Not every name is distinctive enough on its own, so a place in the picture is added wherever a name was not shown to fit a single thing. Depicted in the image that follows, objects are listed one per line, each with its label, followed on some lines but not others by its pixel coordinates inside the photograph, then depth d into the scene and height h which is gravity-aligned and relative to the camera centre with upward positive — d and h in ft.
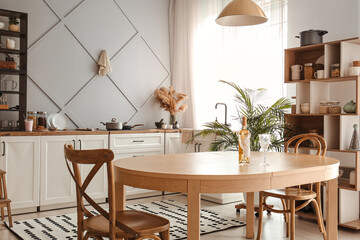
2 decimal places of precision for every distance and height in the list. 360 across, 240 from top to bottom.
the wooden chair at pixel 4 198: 11.46 -2.34
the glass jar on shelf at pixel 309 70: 12.62 +1.64
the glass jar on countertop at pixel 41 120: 14.62 -0.01
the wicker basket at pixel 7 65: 13.80 +1.92
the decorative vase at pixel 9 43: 14.02 +2.70
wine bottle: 7.85 -0.50
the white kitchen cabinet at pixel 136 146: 15.34 -1.03
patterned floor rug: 10.97 -3.15
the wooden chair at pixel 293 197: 9.40 -1.81
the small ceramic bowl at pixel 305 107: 12.62 +0.44
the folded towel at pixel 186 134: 16.35 -0.57
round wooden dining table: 6.38 -0.93
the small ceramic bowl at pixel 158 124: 17.42 -0.16
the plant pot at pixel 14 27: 14.06 +3.28
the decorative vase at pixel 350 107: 11.37 +0.42
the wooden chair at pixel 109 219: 6.16 -1.76
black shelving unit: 13.94 +2.20
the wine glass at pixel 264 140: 8.03 -0.39
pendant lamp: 9.07 +2.57
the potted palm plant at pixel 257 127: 13.10 -0.19
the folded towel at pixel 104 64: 16.74 +2.37
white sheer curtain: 15.10 +2.82
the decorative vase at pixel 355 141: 11.46 -0.56
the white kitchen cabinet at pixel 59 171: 13.65 -1.81
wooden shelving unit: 11.53 +0.79
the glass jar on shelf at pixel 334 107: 11.74 +0.43
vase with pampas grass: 17.97 +0.89
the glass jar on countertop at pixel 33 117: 14.21 +0.09
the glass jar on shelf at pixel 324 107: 12.04 +0.44
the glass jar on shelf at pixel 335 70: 11.65 +1.53
